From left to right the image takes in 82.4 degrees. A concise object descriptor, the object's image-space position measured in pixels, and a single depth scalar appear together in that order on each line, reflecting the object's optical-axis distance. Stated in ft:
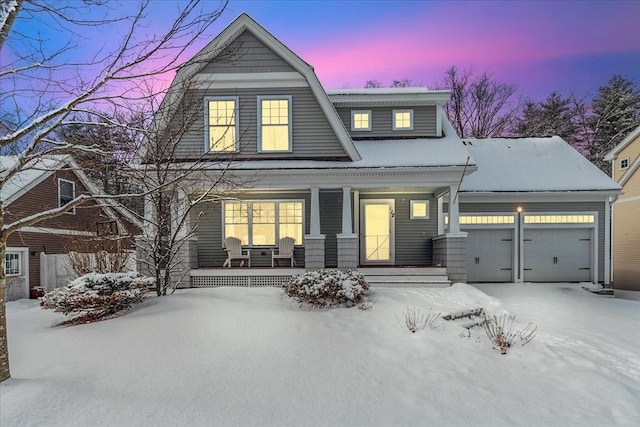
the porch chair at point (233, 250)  37.24
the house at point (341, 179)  33.91
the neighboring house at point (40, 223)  44.73
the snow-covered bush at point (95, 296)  21.99
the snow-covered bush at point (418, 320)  22.43
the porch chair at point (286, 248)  37.50
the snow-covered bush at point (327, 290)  25.81
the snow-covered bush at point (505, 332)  20.24
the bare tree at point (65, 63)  14.26
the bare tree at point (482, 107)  87.92
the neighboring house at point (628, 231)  46.96
